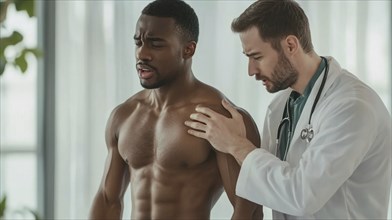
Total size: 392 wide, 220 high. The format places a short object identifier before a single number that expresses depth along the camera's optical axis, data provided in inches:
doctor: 95.2
